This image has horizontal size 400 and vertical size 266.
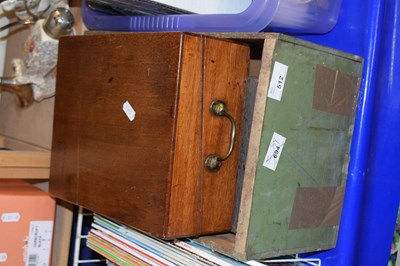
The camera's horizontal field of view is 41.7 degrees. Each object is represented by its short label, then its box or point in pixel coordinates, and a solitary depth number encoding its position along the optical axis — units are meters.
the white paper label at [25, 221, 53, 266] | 1.35
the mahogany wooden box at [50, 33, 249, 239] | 0.85
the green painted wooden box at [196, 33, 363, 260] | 0.83
